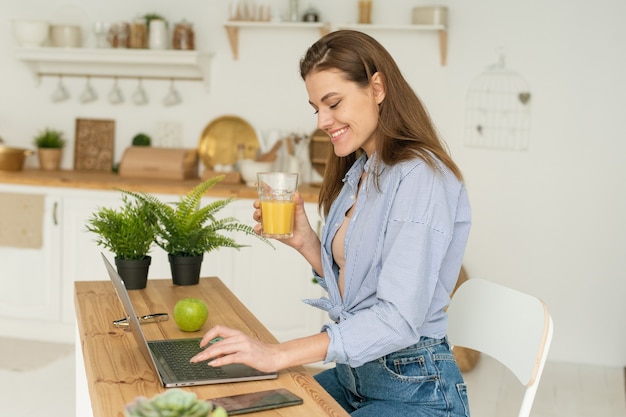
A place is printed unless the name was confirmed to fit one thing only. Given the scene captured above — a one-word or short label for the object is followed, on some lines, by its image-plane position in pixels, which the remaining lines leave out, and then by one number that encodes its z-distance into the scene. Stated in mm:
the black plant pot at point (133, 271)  2252
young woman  1554
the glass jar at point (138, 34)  4594
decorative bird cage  4410
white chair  1647
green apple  1854
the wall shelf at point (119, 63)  4551
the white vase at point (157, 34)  4570
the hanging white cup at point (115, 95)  4840
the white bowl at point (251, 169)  4414
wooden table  1446
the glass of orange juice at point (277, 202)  1878
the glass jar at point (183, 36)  4578
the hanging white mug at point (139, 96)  4809
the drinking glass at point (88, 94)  4879
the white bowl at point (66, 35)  4688
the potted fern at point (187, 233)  2301
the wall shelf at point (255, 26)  4453
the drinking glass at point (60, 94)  4895
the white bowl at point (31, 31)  4676
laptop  1515
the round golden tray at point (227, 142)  4762
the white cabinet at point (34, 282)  4348
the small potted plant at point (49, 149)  4828
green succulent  893
